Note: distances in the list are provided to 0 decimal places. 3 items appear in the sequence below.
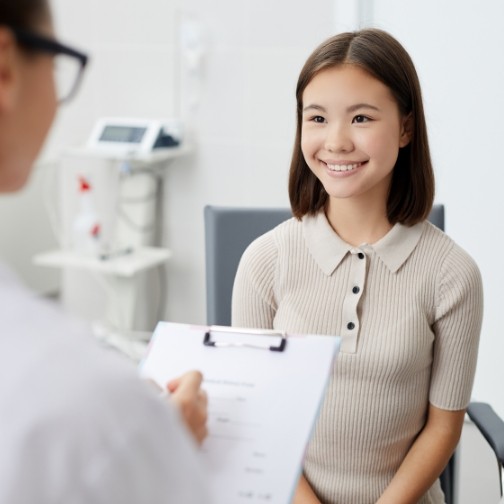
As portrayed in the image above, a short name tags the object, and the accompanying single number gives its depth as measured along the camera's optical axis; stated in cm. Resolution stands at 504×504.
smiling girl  152
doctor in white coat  80
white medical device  320
